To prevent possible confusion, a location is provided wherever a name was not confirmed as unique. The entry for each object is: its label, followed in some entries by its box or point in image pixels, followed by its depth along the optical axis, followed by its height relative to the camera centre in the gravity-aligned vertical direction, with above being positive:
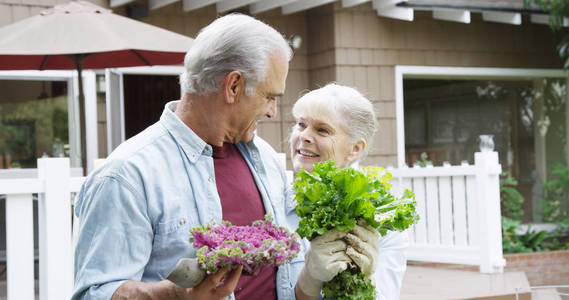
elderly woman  2.54 +0.08
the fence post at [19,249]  3.25 -0.41
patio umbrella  5.03 +0.84
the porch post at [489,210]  6.05 -0.54
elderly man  1.56 -0.07
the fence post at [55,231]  3.31 -0.34
